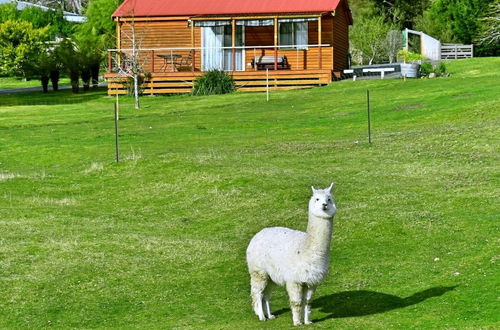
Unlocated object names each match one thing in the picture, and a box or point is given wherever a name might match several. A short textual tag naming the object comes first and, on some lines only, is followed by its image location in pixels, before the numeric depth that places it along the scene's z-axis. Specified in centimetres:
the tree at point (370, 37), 6775
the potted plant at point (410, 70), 4812
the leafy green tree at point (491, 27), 5814
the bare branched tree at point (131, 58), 4932
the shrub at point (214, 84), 5141
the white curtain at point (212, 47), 5438
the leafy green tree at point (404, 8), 8181
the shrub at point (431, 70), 4850
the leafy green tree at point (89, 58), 6156
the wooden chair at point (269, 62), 5312
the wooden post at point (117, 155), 3036
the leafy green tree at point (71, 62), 6034
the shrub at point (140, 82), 5234
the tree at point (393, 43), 6656
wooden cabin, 5206
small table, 5441
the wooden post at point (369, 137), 3067
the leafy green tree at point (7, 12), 8865
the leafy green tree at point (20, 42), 7150
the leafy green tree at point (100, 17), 7975
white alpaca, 1296
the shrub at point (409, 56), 5959
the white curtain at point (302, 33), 5509
